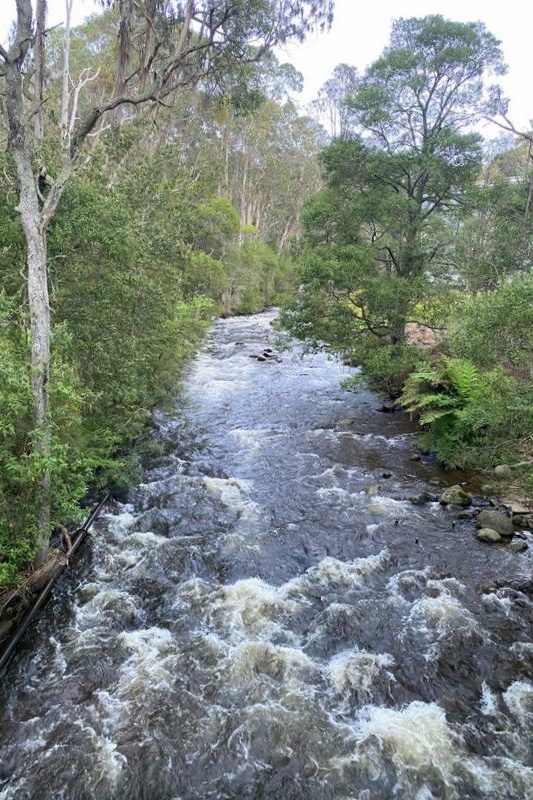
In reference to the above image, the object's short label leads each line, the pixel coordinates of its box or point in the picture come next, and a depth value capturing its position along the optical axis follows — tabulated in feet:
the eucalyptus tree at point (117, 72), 22.63
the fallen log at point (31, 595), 21.01
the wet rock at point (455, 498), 34.12
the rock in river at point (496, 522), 30.66
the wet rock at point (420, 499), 34.42
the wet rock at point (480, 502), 34.09
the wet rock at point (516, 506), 32.53
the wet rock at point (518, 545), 28.77
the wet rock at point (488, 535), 29.71
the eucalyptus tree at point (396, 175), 49.78
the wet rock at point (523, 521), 31.32
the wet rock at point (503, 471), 36.58
